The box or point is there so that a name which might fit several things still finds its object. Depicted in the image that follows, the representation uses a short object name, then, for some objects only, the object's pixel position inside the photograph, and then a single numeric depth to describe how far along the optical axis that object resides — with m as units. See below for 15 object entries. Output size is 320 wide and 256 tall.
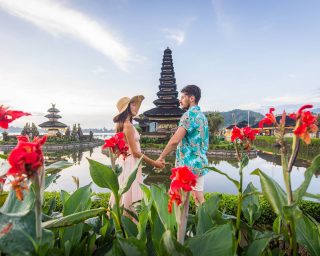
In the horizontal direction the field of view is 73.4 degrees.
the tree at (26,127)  25.58
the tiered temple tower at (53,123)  36.48
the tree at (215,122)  27.20
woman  2.47
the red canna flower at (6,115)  0.69
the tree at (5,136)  24.95
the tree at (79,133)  27.96
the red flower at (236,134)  1.26
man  2.26
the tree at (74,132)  26.87
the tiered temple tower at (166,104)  24.91
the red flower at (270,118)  0.84
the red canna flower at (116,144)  1.31
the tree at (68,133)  27.67
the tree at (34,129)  25.99
